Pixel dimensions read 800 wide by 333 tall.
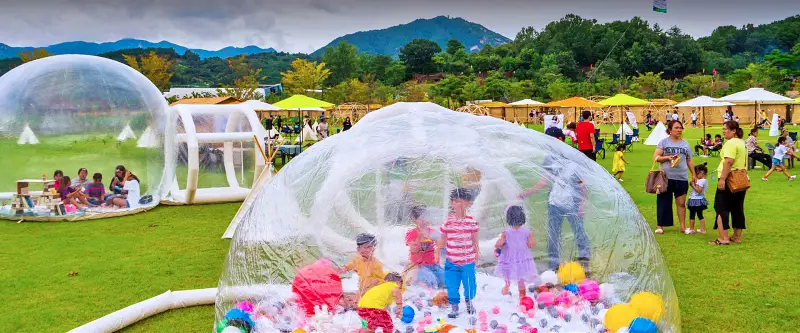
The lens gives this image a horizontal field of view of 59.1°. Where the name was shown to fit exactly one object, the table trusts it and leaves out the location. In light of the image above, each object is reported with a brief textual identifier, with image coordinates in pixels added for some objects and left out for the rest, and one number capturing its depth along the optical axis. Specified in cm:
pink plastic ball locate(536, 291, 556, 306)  565
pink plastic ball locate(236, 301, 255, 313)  571
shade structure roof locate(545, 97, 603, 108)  3297
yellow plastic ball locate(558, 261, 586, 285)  566
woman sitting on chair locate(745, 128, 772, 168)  1843
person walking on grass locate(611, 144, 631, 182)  1688
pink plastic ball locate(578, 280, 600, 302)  562
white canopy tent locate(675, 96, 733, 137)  2859
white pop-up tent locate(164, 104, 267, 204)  1401
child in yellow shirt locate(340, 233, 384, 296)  554
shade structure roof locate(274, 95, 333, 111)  2928
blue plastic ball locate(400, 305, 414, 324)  566
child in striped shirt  552
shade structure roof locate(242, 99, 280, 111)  2729
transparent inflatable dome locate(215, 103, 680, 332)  556
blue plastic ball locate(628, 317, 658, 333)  531
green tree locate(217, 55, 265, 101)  5941
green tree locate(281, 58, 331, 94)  7250
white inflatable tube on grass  631
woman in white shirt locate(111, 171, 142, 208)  1362
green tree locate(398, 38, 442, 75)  10356
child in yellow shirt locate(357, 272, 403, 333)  536
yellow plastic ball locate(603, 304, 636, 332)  546
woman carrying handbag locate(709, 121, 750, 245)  903
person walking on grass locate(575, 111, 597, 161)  1205
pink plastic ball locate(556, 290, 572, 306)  565
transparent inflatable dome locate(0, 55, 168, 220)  1318
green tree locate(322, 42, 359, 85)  9850
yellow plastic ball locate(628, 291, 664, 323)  546
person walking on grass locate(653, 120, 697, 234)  959
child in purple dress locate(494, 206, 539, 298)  564
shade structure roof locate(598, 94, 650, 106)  3121
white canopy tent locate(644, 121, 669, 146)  2797
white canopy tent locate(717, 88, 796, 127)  2392
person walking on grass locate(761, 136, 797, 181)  1766
